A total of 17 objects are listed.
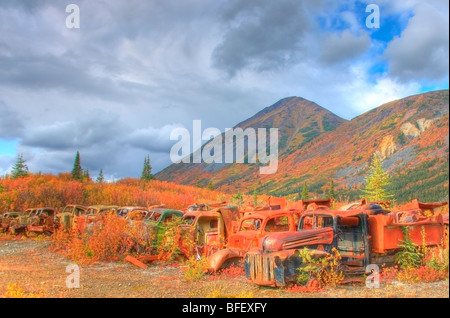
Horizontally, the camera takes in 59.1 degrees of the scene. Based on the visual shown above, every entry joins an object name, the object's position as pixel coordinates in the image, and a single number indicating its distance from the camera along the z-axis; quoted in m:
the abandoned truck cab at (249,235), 10.62
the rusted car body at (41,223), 22.17
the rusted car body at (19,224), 22.82
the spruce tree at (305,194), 41.43
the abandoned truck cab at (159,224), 13.82
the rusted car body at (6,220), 23.25
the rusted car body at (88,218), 16.60
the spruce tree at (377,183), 21.27
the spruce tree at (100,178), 49.84
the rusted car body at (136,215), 16.87
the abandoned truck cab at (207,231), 12.90
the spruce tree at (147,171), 58.72
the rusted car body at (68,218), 20.70
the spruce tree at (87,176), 48.26
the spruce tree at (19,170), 48.40
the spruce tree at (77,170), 51.78
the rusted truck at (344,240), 8.39
